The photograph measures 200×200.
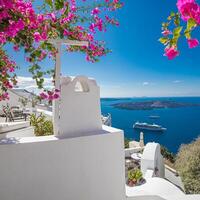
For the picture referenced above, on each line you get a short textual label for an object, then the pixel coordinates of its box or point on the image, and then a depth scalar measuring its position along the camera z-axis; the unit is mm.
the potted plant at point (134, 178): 7773
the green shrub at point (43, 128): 4645
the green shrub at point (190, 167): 10818
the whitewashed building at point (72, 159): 3250
